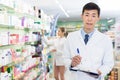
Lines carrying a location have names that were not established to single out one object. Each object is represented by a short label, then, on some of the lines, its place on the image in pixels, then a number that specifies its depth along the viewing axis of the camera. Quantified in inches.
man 89.8
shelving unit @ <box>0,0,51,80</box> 110.4
